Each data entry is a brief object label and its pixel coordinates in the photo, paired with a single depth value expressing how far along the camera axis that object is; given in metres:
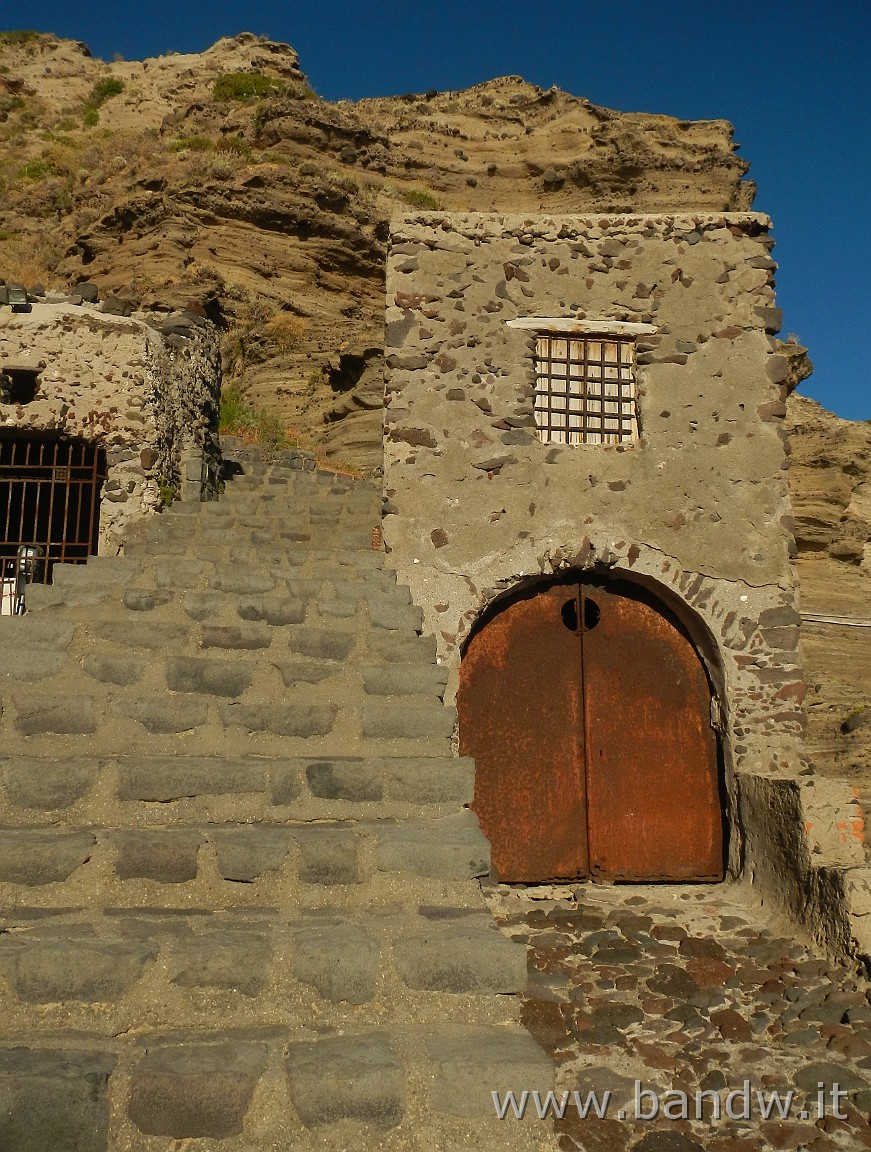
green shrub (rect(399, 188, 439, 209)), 27.58
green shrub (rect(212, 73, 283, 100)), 28.14
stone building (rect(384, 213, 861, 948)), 6.32
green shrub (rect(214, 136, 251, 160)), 24.75
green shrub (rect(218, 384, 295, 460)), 14.29
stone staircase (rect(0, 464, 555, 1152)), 2.25
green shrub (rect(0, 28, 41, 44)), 37.75
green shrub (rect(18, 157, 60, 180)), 26.00
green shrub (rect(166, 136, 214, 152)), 24.84
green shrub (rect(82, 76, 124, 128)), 32.54
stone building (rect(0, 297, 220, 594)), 7.45
